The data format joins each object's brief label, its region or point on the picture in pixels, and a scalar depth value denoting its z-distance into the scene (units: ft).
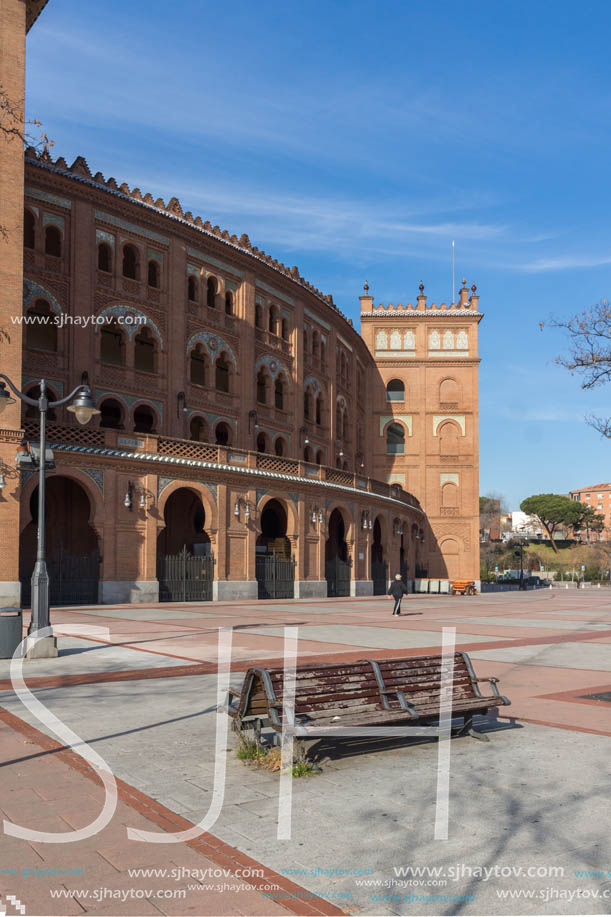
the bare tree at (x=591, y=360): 44.11
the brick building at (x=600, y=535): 518.17
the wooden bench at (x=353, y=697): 23.59
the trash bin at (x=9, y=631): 43.29
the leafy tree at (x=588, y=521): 480.64
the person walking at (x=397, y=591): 89.61
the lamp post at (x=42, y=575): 45.14
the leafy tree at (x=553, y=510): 477.77
